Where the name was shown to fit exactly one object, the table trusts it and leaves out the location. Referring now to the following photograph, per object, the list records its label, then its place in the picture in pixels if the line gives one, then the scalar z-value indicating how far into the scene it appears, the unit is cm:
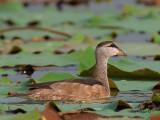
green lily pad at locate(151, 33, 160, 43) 2456
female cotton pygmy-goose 1485
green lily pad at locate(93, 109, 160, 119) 1205
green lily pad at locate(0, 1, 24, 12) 3697
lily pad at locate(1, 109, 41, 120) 1130
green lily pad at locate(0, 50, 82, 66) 1967
